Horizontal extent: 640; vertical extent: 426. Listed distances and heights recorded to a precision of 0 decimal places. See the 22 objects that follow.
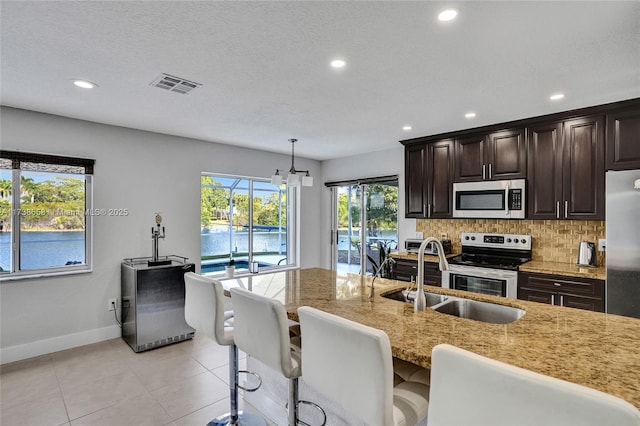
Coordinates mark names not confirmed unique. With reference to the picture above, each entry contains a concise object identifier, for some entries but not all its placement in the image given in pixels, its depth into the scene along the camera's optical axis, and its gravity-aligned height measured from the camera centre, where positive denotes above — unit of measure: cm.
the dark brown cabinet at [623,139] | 295 +66
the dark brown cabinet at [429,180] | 422 +43
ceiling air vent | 251 +99
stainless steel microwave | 362 +15
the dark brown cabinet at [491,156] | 365 +64
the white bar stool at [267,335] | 159 -62
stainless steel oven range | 339 -56
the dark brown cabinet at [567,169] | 318 +43
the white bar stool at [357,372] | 116 -60
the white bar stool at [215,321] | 199 -68
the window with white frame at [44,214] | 334 -4
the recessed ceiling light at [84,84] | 259 +99
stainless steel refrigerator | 266 -24
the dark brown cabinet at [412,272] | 396 -73
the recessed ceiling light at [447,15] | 168 +100
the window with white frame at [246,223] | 489 -19
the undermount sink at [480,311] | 188 -58
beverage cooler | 354 -101
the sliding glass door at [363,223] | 521 -19
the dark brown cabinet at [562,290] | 294 -72
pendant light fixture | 399 +38
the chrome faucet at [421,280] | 179 -36
